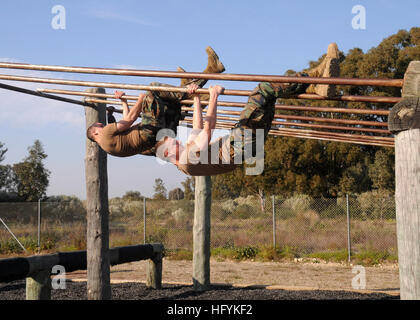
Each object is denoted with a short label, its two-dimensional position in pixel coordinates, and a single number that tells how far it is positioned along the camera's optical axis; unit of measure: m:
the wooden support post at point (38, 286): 6.45
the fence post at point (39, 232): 16.75
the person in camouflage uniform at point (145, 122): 4.57
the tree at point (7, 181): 31.28
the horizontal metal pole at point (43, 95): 5.42
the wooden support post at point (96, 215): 6.25
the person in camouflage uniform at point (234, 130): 3.99
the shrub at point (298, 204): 17.73
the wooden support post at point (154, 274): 8.73
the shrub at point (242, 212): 18.45
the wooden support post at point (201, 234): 8.17
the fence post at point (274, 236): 15.39
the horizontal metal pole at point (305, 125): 5.50
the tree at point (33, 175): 27.83
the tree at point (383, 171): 22.20
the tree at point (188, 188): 41.19
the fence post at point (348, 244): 14.29
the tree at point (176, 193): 41.68
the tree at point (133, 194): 42.97
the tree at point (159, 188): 38.33
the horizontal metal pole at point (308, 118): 5.12
